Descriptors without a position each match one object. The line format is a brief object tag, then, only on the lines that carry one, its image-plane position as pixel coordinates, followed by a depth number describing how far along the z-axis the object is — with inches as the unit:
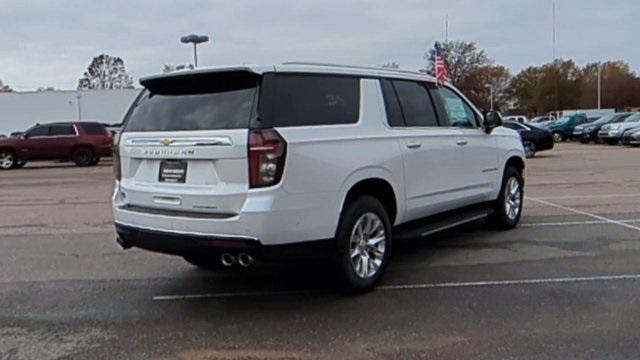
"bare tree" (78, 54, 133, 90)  3769.7
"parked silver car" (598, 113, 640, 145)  1191.6
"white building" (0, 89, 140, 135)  1715.1
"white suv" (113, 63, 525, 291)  184.4
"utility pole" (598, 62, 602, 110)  3161.7
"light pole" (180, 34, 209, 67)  1208.7
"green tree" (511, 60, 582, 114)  3444.9
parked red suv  959.6
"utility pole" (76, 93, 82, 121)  1722.4
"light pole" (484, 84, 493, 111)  2942.7
